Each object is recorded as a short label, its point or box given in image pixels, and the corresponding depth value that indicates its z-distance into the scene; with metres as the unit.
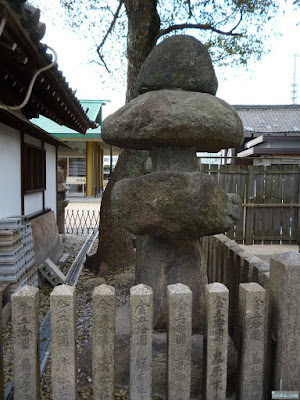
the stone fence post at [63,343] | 1.89
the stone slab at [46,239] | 5.70
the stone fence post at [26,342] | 1.88
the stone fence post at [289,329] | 2.04
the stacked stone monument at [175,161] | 2.24
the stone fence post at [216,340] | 2.00
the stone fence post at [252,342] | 2.03
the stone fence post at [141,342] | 1.93
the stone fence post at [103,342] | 1.94
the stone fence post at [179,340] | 1.96
